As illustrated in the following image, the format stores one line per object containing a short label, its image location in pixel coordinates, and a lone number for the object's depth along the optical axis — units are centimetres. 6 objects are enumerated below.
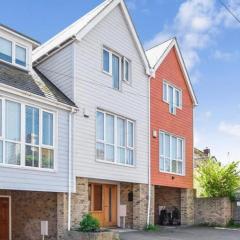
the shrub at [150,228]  1383
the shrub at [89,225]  1073
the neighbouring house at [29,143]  980
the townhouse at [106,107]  1177
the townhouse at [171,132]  1513
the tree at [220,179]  1710
